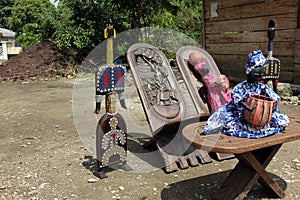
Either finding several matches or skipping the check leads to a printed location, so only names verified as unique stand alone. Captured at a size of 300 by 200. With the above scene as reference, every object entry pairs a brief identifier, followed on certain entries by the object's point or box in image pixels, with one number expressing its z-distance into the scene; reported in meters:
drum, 2.58
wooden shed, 7.21
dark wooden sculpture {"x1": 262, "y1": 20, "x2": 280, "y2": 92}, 2.86
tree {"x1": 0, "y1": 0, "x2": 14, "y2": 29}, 41.22
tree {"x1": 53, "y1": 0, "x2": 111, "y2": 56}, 12.91
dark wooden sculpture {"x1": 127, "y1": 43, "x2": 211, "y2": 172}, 3.99
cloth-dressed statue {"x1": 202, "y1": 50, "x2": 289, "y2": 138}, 2.69
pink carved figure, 4.04
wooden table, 2.50
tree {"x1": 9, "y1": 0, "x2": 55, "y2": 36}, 24.02
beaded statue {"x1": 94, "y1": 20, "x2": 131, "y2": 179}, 3.47
